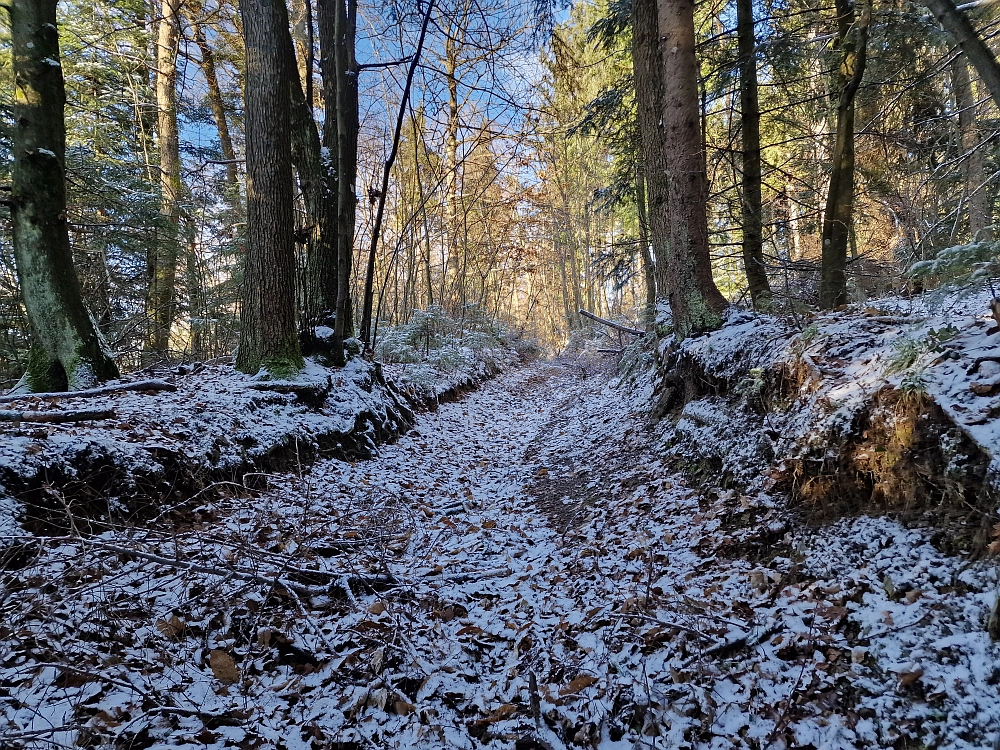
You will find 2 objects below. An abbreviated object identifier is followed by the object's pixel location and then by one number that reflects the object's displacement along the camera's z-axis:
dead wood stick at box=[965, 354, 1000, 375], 2.58
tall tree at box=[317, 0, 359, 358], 7.89
